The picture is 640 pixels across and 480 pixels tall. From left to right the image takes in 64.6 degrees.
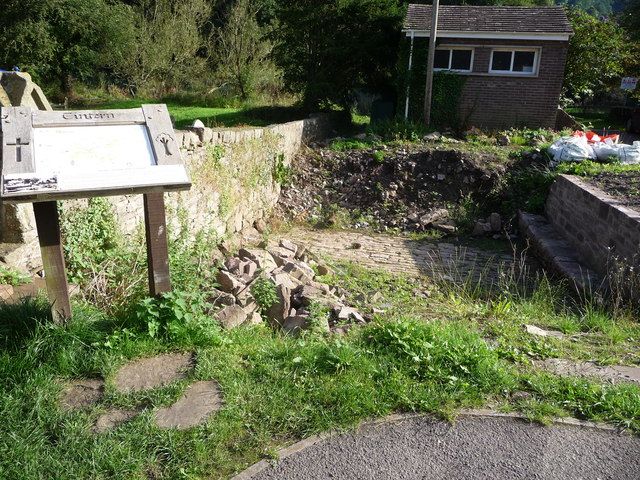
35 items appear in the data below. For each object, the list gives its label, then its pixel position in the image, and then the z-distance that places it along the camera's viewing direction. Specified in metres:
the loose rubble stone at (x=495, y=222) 10.34
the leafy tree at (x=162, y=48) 23.44
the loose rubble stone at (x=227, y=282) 5.87
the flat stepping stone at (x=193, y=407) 3.12
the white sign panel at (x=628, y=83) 20.36
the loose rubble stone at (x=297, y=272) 6.59
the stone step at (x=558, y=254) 7.08
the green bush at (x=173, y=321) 3.85
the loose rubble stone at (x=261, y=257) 6.84
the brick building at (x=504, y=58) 15.42
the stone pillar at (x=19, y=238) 4.70
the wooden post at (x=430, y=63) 14.66
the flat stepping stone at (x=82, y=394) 3.20
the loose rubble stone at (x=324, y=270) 7.34
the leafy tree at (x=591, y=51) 18.44
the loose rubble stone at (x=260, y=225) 9.57
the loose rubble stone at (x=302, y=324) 4.82
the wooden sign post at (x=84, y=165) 3.19
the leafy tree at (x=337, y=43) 16.67
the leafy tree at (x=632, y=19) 28.17
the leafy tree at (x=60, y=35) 17.77
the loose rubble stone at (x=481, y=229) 10.25
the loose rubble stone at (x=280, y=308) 5.38
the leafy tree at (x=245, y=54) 22.41
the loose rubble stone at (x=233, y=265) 6.50
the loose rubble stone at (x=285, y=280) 6.01
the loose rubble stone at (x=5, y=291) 4.23
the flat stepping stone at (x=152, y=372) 3.41
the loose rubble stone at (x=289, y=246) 7.98
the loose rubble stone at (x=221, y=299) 5.31
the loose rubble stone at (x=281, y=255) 7.25
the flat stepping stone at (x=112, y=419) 3.02
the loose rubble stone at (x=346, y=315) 5.22
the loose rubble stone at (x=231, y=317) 4.54
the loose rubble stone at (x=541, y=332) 4.86
